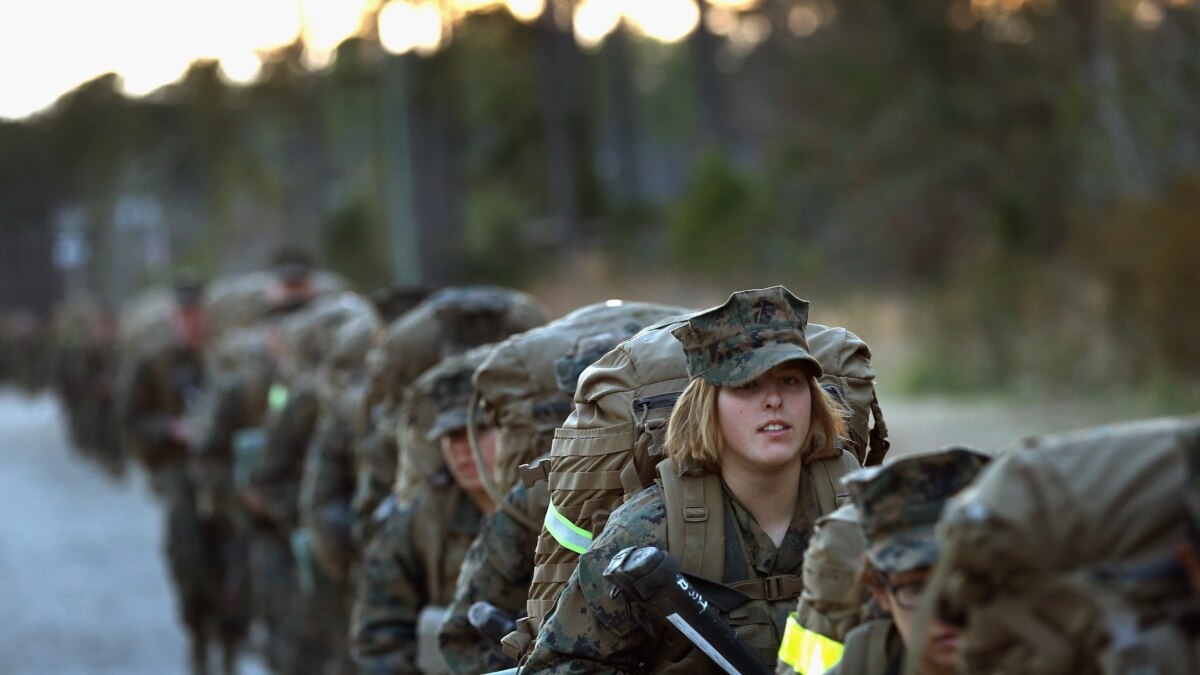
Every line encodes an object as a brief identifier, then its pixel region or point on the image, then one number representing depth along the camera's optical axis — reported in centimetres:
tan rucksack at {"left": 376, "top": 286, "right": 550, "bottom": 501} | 1630
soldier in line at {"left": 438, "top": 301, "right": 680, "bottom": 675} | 1209
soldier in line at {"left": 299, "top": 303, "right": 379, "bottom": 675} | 1887
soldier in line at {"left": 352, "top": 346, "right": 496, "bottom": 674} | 1421
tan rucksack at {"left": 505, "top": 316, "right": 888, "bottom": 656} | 1005
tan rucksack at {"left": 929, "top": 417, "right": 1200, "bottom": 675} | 601
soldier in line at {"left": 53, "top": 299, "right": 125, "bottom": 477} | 5791
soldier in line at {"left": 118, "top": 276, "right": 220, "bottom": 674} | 2656
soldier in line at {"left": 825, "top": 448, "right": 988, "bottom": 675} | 703
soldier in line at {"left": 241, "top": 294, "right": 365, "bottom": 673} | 2200
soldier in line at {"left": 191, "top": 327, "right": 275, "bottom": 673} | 2569
